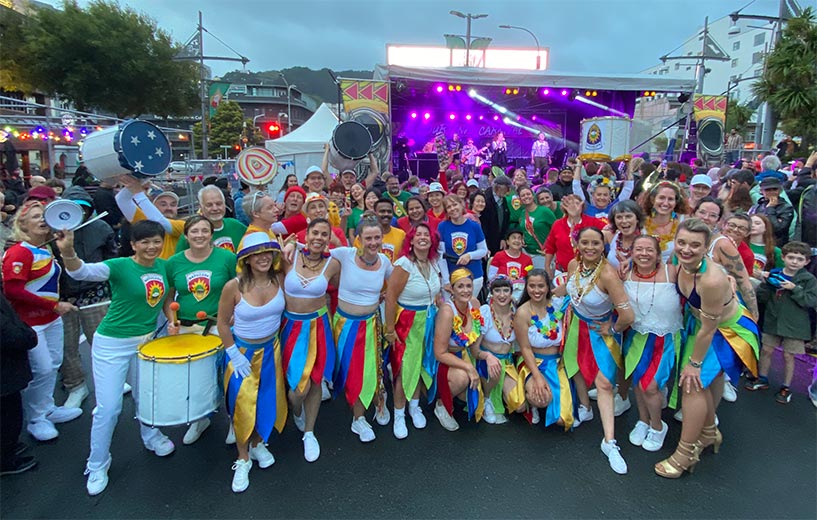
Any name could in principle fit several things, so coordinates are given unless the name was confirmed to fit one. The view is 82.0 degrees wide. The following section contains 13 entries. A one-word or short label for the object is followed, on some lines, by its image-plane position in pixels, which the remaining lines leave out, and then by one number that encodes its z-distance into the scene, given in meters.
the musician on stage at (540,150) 17.70
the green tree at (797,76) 13.37
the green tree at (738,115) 27.84
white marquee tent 15.86
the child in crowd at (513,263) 4.99
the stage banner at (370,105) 11.10
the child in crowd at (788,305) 4.02
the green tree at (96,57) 18.77
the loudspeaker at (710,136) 13.12
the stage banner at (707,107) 13.19
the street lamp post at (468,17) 20.19
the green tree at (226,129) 48.22
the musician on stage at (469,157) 17.78
